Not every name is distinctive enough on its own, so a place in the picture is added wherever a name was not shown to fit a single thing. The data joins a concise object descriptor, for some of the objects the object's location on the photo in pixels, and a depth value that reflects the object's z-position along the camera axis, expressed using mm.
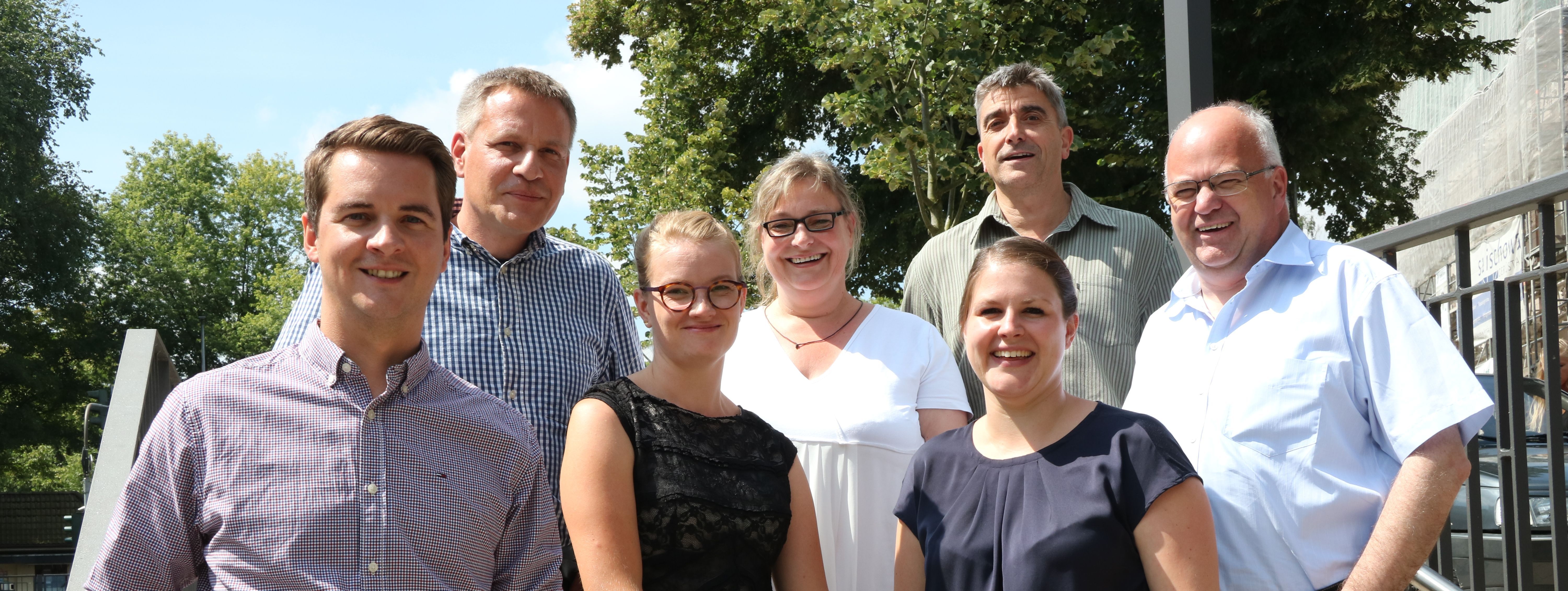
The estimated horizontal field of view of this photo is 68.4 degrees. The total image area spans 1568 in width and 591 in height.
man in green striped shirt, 3926
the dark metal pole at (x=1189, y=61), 4012
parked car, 4789
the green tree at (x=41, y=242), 31547
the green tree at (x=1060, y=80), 10297
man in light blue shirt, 2471
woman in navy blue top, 2297
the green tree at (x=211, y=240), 46406
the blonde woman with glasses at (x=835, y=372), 3170
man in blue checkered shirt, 3080
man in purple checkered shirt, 2145
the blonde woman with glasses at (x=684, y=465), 2500
